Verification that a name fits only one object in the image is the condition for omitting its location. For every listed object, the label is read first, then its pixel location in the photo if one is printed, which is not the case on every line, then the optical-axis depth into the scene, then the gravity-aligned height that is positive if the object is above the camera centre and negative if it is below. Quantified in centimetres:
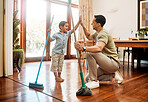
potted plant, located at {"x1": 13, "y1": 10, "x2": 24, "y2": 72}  330 -23
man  209 -19
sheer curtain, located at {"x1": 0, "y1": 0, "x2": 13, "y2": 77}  273 +16
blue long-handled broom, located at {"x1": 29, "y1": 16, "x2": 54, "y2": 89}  206 -51
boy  248 -3
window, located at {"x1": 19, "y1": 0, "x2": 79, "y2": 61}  510 +86
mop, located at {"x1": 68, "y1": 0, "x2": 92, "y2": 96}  175 -50
